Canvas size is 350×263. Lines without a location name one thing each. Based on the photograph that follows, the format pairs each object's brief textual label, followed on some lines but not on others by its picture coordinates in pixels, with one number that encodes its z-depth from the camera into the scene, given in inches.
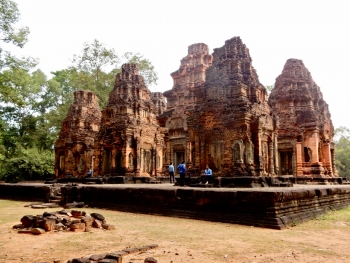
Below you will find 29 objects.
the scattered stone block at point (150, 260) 146.2
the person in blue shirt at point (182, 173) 429.7
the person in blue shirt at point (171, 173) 597.3
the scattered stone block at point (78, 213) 280.8
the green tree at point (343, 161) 1402.6
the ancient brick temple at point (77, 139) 879.1
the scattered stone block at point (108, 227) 250.0
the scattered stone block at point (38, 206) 423.2
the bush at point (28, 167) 917.3
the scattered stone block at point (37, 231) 228.9
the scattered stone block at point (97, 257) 150.8
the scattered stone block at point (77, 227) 242.2
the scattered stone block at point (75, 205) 416.0
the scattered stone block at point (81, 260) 144.5
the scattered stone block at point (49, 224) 237.5
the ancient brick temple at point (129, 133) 709.9
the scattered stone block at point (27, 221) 249.8
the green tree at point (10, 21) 635.5
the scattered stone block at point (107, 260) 141.5
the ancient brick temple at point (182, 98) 903.7
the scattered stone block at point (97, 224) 253.7
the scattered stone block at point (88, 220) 252.9
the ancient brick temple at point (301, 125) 706.2
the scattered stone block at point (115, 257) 148.7
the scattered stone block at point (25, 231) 234.4
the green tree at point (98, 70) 1157.7
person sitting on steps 418.3
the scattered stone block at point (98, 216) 267.7
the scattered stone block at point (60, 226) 242.6
